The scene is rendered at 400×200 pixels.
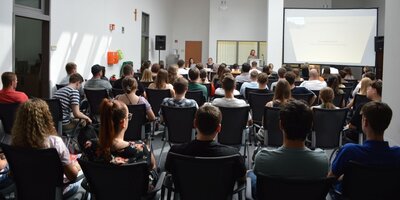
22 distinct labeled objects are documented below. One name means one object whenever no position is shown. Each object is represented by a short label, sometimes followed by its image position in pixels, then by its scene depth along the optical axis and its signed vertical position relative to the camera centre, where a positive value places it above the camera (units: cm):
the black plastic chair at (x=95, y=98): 589 -32
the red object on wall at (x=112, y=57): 1145 +48
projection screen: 1417 +144
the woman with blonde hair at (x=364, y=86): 625 -10
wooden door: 1880 +117
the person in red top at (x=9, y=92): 491 -22
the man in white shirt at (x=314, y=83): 772 -9
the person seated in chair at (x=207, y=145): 266 -44
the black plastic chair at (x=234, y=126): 464 -54
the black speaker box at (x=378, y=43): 1309 +112
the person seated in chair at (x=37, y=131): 279 -38
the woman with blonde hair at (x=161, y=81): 620 -8
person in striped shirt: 521 -35
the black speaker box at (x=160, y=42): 1567 +125
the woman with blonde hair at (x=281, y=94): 482 -19
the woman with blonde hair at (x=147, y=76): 755 -1
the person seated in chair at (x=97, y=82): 698 -12
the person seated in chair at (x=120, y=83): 670 -13
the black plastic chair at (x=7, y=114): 447 -43
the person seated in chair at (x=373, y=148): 265 -44
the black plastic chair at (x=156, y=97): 607 -31
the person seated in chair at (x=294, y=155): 262 -48
